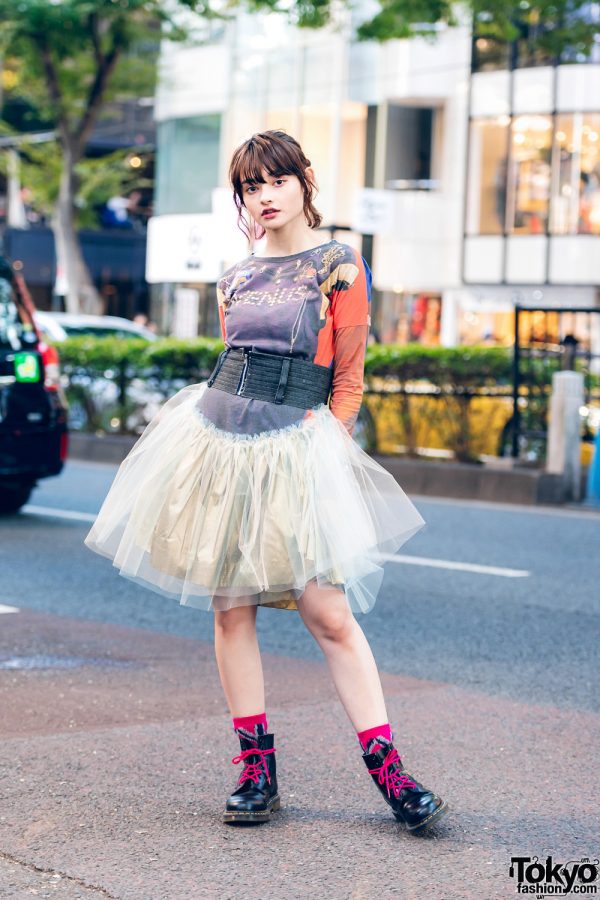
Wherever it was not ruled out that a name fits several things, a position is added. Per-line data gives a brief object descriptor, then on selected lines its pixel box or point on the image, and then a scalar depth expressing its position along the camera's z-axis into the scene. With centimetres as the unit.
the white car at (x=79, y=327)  2044
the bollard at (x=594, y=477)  1266
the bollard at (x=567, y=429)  1344
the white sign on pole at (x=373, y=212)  1678
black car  1044
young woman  388
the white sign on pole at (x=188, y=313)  2189
